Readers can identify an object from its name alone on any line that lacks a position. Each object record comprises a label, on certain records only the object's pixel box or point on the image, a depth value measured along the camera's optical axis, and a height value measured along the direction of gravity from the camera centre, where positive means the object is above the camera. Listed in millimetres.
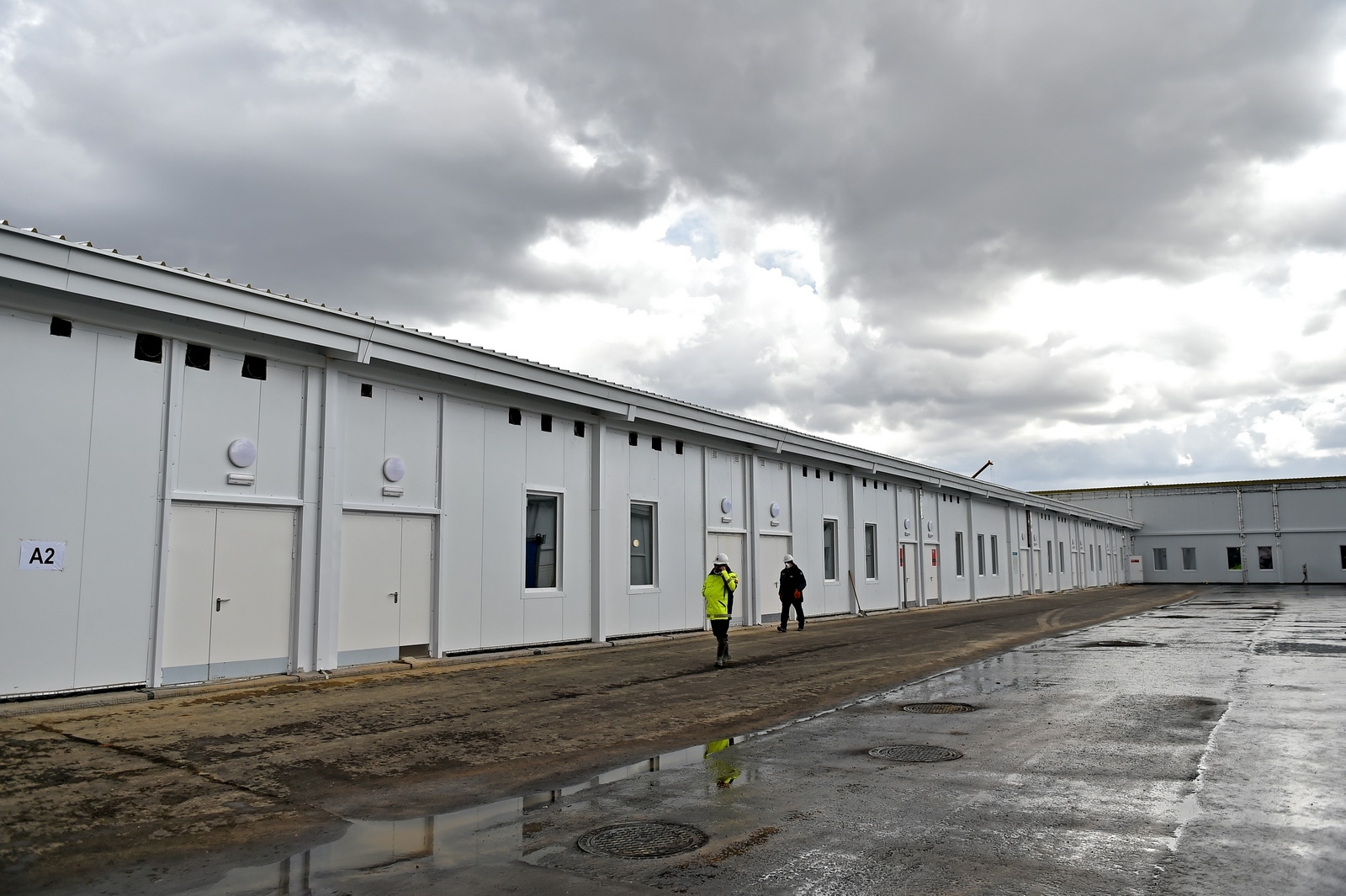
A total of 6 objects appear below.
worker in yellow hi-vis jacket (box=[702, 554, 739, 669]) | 13617 -741
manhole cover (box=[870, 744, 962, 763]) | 7312 -1709
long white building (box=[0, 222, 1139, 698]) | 10023 +980
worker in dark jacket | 21297 -869
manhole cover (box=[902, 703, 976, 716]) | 9594 -1736
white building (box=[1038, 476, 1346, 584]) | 59969 +1477
